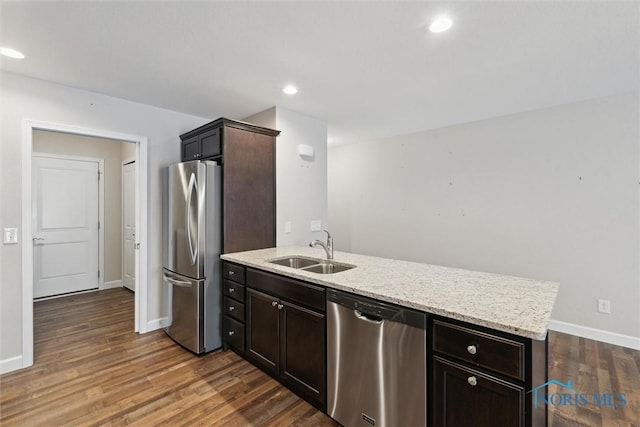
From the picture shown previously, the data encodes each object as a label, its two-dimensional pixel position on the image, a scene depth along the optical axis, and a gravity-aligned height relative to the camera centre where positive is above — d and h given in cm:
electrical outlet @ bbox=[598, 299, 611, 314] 300 -96
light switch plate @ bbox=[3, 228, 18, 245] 244 -19
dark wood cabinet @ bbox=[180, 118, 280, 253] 282 +39
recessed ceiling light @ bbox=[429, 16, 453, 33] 175 +116
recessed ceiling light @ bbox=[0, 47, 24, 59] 208 +117
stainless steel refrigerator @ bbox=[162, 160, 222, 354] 269 -36
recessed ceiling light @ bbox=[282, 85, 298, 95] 279 +120
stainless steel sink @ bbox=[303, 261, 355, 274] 243 -46
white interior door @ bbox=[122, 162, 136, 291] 460 -20
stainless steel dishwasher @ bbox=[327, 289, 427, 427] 144 -81
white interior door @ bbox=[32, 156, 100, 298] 418 -17
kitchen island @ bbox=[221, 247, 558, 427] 119 -60
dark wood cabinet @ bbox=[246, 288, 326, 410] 191 -94
